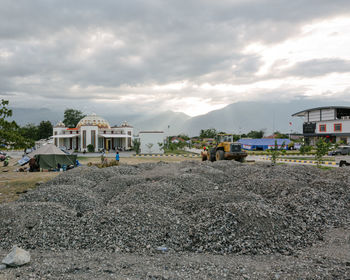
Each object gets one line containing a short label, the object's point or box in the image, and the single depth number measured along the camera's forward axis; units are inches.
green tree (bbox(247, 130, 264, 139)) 3477.1
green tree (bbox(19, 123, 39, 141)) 2510.3
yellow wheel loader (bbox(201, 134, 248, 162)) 772.6
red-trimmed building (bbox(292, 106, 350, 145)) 1814.7
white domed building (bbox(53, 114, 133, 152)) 1798.7
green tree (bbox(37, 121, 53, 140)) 2731.3
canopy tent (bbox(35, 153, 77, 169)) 732.0
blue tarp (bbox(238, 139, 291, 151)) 1902.1
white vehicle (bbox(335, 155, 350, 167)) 719.9
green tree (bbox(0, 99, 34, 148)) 470.0
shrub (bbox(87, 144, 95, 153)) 1735.7
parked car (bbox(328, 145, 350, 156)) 1071.2
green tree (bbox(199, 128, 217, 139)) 3217.8
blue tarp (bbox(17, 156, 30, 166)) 821.2
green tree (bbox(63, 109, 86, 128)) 3004.4
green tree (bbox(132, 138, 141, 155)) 1534.2
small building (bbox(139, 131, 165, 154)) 1600.6
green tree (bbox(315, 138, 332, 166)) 743.7
